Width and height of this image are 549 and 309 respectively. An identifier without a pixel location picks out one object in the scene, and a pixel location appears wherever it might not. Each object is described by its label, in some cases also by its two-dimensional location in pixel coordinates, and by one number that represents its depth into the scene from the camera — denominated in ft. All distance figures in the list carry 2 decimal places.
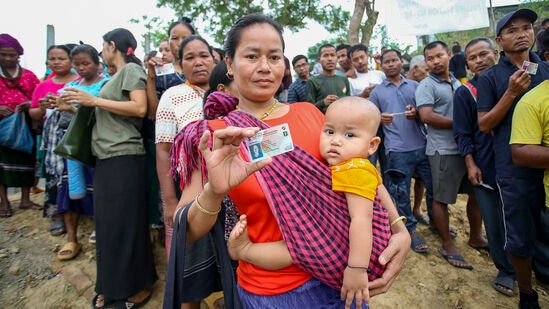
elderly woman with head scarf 13.41
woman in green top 8.57
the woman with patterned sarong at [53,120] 11.87
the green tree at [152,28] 47.97
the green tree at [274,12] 41.55
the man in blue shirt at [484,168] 9.69
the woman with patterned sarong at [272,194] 3.89
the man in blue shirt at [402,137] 11.93
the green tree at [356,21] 28.99
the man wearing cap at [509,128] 8.22
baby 3.91
